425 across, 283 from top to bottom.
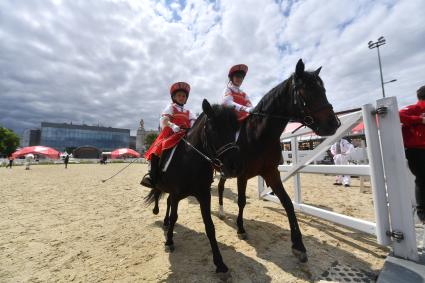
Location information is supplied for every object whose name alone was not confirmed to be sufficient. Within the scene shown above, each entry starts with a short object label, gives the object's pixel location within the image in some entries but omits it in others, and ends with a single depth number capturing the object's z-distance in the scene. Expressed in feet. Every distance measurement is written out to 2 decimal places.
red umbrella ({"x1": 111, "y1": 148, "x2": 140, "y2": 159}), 142.51
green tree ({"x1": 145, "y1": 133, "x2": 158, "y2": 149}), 302.62
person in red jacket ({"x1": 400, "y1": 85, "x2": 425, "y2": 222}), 9.73
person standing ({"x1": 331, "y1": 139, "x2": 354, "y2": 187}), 29.17
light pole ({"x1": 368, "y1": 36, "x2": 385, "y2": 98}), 86.05
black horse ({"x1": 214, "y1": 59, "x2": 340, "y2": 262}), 8.91
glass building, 363.97
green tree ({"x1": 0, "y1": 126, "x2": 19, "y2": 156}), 208.23
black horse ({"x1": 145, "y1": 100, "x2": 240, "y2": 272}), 8.82
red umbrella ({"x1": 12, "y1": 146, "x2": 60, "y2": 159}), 108.58
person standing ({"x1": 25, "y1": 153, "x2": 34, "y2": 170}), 87.29
